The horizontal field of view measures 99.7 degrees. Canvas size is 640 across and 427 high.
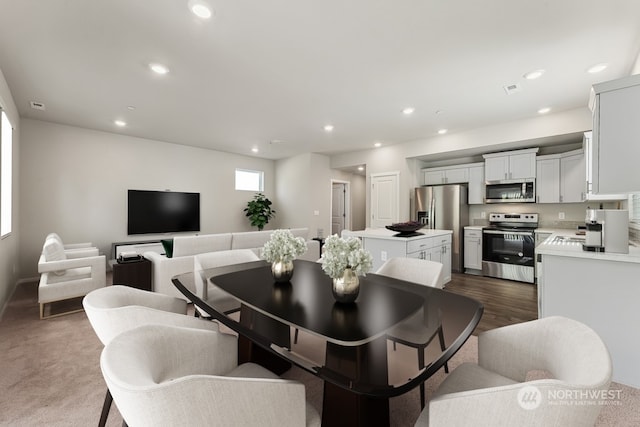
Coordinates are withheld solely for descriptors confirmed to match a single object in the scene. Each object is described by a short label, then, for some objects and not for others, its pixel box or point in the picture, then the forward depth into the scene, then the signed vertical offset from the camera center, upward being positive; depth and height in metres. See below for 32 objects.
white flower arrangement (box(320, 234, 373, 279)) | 1.32 -0.22
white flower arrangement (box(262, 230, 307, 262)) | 1.72 -0.22
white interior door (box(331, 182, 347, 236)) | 8.27 +0.20
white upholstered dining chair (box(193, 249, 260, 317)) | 1.42 -0.46
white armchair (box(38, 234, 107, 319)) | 2.98 -0.75
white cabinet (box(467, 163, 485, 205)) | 5.32 +0.58
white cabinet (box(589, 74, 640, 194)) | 1.87 +0.55
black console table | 3.22 -0.73
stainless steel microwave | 4.71 +0.41
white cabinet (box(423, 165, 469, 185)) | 5.53 +0.82
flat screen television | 5.50 +0.03
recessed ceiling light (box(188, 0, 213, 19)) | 1.92 +1.51
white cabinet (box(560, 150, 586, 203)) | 4.21 +0.59
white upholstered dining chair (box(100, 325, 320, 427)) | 0.68 -0.53
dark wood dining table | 0.88 -0.48
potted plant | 7.20 +0.07
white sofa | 3.22 -0.49
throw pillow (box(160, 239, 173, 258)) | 3.37 -0.42
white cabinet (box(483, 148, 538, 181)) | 4.73 +0.89
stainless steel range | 4.50 -0.58
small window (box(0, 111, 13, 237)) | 3.18 +0.50
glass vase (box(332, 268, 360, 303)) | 1.34 -0.36
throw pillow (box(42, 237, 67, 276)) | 3.13 -0.46
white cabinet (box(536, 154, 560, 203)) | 4.51 +0.59
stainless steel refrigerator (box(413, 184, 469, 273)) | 5.28 +0.05
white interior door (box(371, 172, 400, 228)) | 6.09 +0.33
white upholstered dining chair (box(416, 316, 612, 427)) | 0.70 -0.54
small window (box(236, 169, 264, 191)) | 7.34 +0.94
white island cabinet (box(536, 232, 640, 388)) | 1.89 -0.61
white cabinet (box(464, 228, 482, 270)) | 5.08 -0.68
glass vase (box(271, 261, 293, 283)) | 1.73 -0.37
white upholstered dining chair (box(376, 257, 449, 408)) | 1.02 -0.48
